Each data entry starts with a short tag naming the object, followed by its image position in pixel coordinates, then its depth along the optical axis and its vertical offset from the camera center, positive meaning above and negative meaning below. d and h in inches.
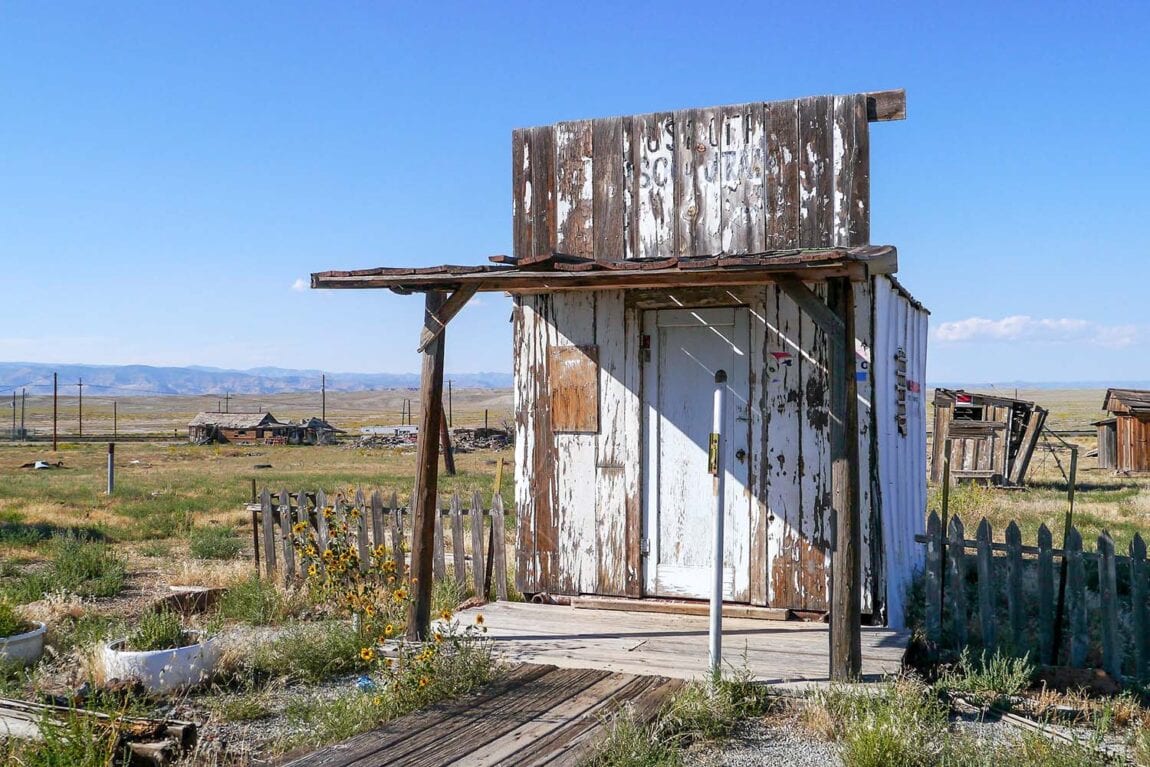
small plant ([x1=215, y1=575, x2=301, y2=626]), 370.0 -71.5
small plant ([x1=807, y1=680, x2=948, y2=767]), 207.2 -66.5
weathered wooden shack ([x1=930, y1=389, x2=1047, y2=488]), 889.5 -19.6
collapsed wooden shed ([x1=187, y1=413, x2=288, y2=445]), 2255.2 -46.6
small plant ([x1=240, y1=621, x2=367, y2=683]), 294.8 -71.6
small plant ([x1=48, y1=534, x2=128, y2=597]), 438.3 -72.9
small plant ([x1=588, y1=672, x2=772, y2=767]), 206.5 -68.1
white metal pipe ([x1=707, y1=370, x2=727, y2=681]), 252.7 -33.0
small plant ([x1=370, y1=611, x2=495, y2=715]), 252.0 -65.4
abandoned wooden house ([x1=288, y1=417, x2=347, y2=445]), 2271.2 -58.3
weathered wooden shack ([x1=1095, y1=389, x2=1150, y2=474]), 1029.8 -13.0
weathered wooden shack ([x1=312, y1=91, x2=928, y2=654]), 332.2 +16.9
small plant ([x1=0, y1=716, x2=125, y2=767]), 196.7 -65.8
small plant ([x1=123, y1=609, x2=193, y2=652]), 282.0 -62.4
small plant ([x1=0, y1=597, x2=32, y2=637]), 309.9 -65.5
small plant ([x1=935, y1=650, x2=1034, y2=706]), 259.4 -67.7
